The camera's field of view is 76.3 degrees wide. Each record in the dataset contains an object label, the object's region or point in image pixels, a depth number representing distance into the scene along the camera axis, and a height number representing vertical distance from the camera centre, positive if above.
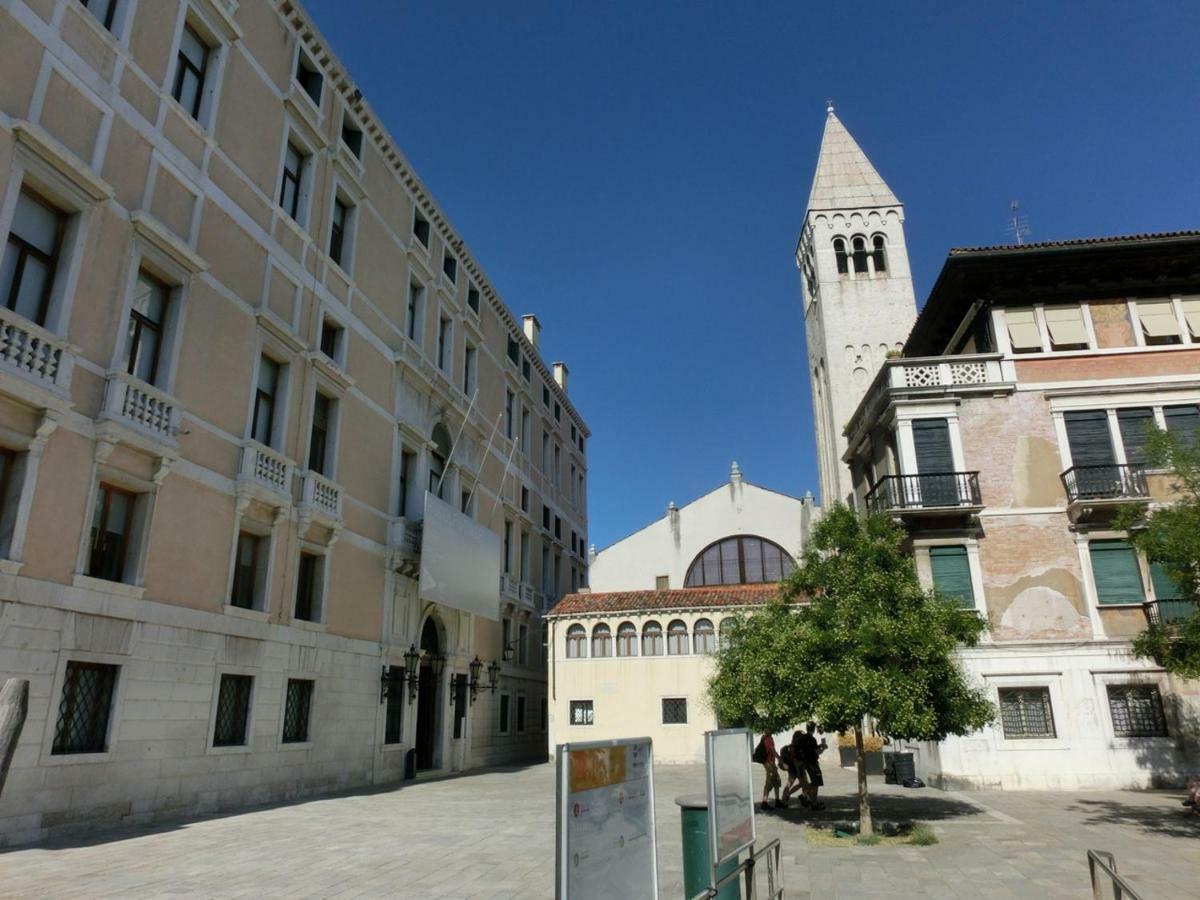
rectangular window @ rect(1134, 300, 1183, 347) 20.28 +9.19
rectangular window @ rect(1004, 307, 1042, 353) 20.72 +9.21
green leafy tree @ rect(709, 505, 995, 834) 11.25 +0.52
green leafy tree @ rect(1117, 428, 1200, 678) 11.93 +2.11
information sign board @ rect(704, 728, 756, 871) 5.62 -0.80
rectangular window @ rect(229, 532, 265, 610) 15.21 +2.40
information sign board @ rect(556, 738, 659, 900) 3.73 -0.68
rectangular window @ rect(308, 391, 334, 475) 18.47 +6.03
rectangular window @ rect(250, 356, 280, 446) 16.50 +6.15
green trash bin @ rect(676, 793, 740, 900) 6.59 -1.32
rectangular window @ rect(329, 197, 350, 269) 20.12 +11.78
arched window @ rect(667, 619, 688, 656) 28.75 +1.80
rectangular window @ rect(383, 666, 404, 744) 20.39 -0.42
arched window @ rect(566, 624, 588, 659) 29.69 +1.75
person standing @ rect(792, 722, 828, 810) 14.31 -1.35
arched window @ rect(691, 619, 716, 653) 28.59 +1.85
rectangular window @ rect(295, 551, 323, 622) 17.38 +2.30
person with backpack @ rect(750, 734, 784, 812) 14.54 -1.31
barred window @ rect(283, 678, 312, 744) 16.05 -0.36
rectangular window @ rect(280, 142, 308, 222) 18.06 +11.82
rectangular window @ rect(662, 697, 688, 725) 28.05 -0.78
